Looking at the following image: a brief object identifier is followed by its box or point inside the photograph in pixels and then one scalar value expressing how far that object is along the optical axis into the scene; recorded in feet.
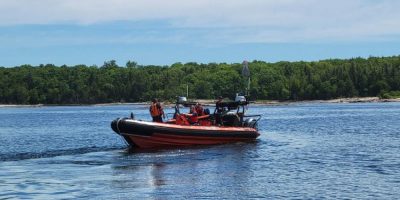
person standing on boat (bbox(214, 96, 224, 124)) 118.52
